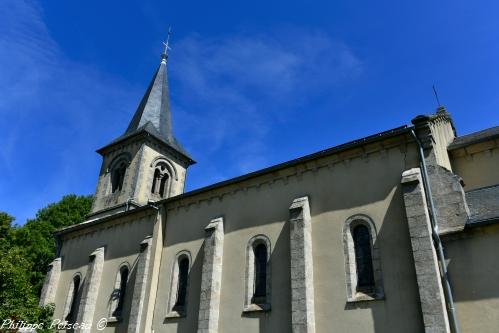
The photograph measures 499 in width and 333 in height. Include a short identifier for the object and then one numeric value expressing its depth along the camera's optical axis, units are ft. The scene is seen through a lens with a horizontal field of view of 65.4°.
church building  34.14
